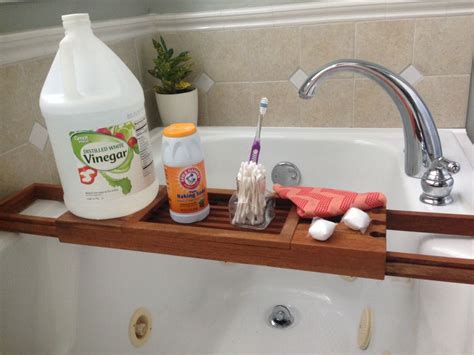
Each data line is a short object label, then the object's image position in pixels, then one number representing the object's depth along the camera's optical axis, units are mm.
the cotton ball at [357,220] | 576
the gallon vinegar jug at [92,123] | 617
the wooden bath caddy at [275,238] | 534
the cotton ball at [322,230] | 561
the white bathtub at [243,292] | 724
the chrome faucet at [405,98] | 857
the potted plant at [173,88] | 1256
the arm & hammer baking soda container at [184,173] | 619
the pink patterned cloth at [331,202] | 629
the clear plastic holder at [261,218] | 624
